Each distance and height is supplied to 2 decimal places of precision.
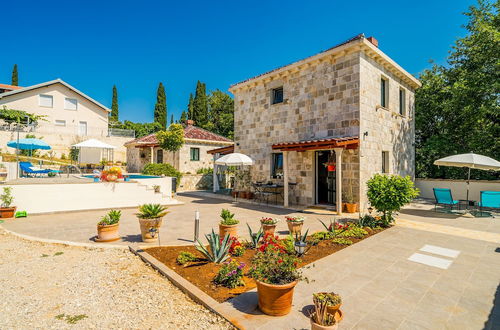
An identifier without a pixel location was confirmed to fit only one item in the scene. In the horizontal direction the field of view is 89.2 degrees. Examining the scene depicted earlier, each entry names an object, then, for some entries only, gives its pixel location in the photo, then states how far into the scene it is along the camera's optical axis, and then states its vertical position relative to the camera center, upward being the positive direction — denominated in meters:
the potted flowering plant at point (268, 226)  6.55 -1.41
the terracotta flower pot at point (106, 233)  6.48 -1.60
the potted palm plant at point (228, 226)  6.23 -1.34
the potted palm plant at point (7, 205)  9.04 -1.26
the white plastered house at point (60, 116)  28.55 +7.15
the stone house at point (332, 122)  10.62 +2.47
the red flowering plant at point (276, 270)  3.34 -1.33
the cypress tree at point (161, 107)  48.72 +12.40
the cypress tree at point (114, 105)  50.31 +13.30
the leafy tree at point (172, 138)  19.05 +2.52
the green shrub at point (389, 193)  7.73 -0.67
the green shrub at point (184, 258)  4.99 -1.75
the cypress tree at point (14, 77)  48.84 +18.01
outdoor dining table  12.89 -0.94
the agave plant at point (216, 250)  4.95 -1.55
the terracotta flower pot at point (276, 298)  3.17 -1.61
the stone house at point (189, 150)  21.73 +1.90
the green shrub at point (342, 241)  6.23 -1.73
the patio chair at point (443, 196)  10.34 -1.01
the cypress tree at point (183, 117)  49.72 +10.74
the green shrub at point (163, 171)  18.38 +0.00
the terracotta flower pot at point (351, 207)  10.37 -1.46
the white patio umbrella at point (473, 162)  10.08 +0.41
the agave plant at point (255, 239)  5.86 -1.58
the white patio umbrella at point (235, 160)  12.66 +0.57
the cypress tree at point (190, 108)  46.50 +12.04
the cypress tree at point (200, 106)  42.88 +11.17
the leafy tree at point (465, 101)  14.01 +4.25
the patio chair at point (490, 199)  9.73 -1.05
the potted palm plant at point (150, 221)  6.33 -1.27
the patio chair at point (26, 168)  14.78 +0.15
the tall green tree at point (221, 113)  36.82 +9.02
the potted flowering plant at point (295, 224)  6.77 -1.42
